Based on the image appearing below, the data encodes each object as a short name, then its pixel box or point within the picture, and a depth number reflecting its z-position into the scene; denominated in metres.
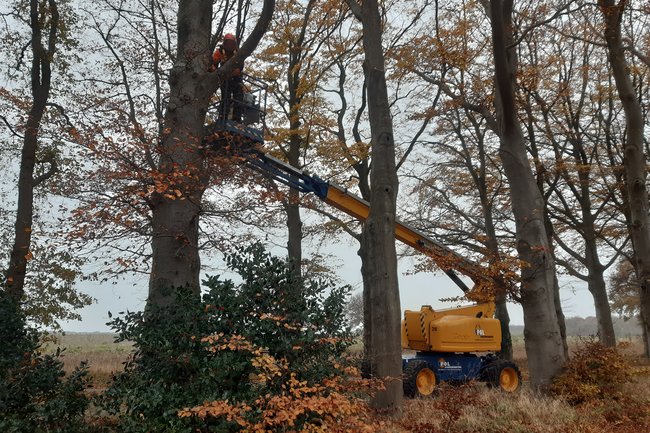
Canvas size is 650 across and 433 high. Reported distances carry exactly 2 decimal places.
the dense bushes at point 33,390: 5.98
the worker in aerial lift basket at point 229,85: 9.03
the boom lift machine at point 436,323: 11.63
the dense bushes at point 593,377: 9.33
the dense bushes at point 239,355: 4.91
